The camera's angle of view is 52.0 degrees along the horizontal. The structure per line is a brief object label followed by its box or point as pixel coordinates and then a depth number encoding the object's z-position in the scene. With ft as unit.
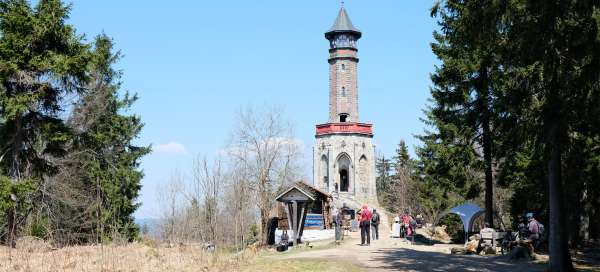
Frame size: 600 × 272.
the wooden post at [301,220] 86.79
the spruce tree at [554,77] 42.32
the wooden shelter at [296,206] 85.35
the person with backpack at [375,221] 87.45
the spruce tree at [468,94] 81.71
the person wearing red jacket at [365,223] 75.31
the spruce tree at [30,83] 66.39
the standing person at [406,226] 87.66
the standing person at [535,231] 65.17
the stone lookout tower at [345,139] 179.01
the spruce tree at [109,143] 103.19
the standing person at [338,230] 84.87
